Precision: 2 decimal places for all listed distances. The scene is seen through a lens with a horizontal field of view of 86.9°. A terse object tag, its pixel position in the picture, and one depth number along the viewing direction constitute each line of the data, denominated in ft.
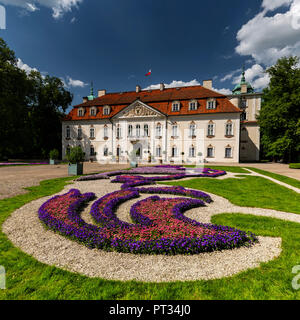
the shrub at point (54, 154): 71.67
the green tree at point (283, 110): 78.84
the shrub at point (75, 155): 42.52
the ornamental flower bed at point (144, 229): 10.07
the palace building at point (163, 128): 89.35
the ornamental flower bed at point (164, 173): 36.54
